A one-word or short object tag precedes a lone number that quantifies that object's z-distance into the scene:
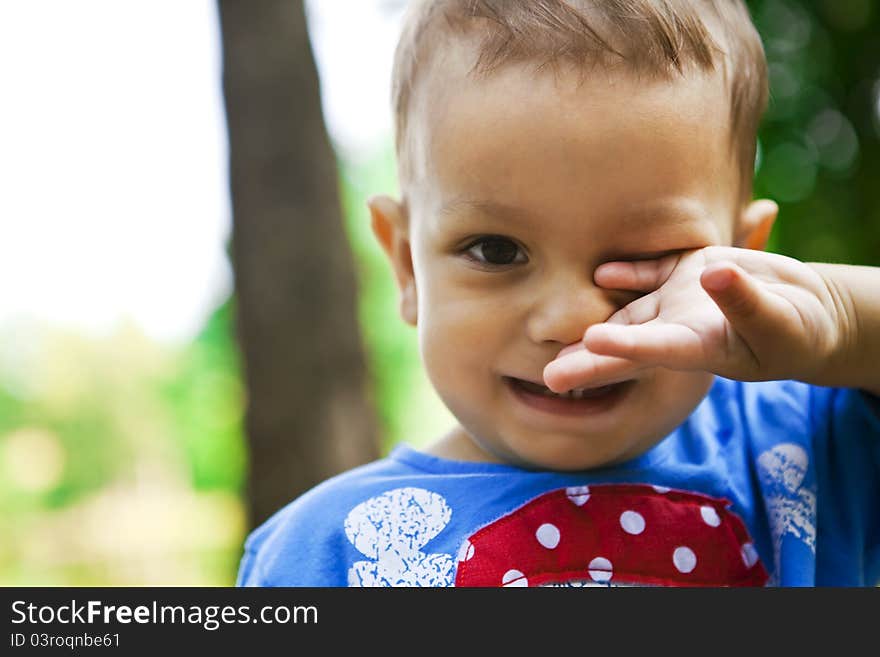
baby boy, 0.44
